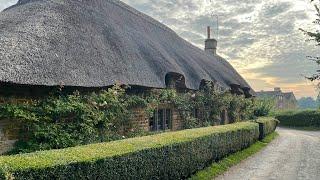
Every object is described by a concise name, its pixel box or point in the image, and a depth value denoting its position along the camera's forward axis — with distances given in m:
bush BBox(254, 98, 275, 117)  22.74
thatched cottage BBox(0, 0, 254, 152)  6.37
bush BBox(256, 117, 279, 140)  14.96
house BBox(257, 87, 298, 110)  58.91
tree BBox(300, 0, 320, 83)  10.78
